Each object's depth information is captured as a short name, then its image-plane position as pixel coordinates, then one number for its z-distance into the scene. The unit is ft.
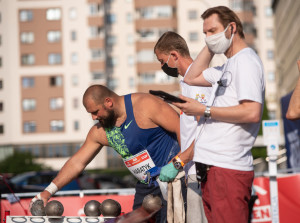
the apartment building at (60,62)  220.23
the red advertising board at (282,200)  30.12
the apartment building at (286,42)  165.27
